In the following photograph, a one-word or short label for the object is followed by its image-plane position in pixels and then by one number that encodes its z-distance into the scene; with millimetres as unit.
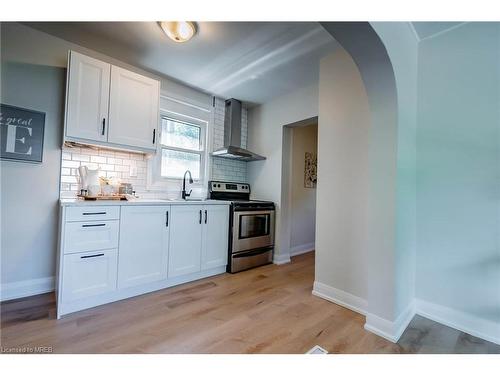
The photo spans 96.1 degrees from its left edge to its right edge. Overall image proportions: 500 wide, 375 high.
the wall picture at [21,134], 2047
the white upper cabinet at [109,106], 2115
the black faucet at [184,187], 3184
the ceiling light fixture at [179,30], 1976
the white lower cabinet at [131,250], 1848
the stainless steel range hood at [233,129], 3625
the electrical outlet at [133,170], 2766
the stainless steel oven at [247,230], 2977
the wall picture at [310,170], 4277
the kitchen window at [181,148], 3182
